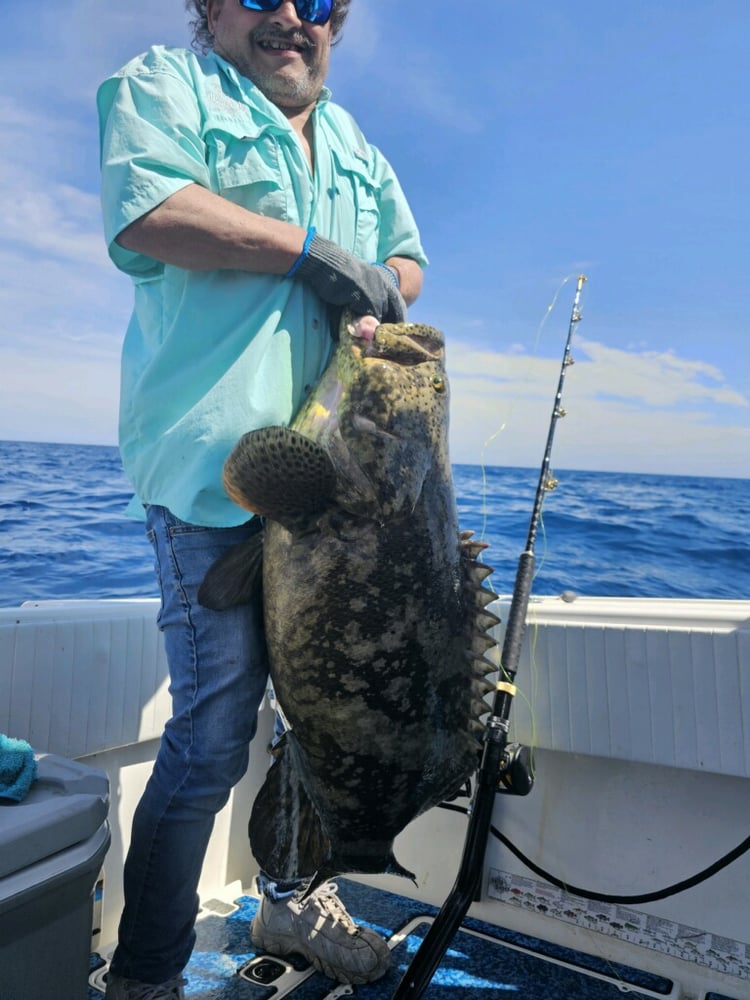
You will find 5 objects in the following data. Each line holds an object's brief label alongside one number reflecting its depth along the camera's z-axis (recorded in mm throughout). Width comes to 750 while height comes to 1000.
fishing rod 2221
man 1990
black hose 2783
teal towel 1889
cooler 1697
